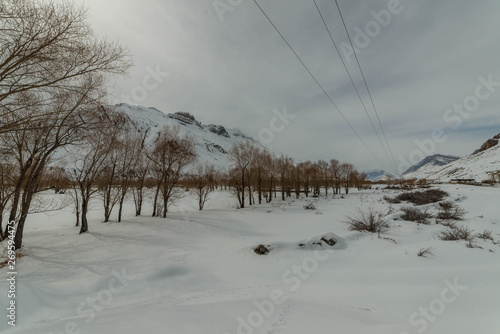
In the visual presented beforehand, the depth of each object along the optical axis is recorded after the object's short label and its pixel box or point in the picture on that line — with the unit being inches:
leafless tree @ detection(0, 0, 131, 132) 156.2
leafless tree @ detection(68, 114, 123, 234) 528.1
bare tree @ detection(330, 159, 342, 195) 2354.8
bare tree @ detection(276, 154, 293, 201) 1574.8
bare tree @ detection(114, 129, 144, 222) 706.8
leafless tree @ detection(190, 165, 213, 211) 1073.9
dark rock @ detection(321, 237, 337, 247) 341.4
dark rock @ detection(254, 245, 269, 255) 338.0
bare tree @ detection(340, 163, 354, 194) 2404.0
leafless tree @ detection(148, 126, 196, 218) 747.4
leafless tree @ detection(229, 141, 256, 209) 1220.2
